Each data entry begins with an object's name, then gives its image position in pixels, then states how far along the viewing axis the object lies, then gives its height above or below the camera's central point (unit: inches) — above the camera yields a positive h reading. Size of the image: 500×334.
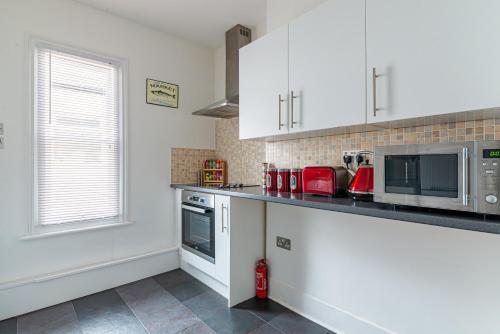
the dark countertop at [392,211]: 37.3 -7.6
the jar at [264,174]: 87.0 -1.9
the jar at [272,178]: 84.4 -3.2
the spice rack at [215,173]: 122.0 -2.2
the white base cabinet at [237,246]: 85.3 -26.5
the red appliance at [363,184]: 58.2 -3.5
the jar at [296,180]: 77.2 -3.5
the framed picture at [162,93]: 112.0 +33.6
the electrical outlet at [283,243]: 86.0 -25.2
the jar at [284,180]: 81.1 -3.7
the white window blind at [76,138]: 87.9 +11.1
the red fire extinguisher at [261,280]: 89.2 -38.6
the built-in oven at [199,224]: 93.5 -21.9
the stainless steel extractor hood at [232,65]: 108.5 +45.0
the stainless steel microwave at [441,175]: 37.2 -1.2
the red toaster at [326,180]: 65.5 -3.2
